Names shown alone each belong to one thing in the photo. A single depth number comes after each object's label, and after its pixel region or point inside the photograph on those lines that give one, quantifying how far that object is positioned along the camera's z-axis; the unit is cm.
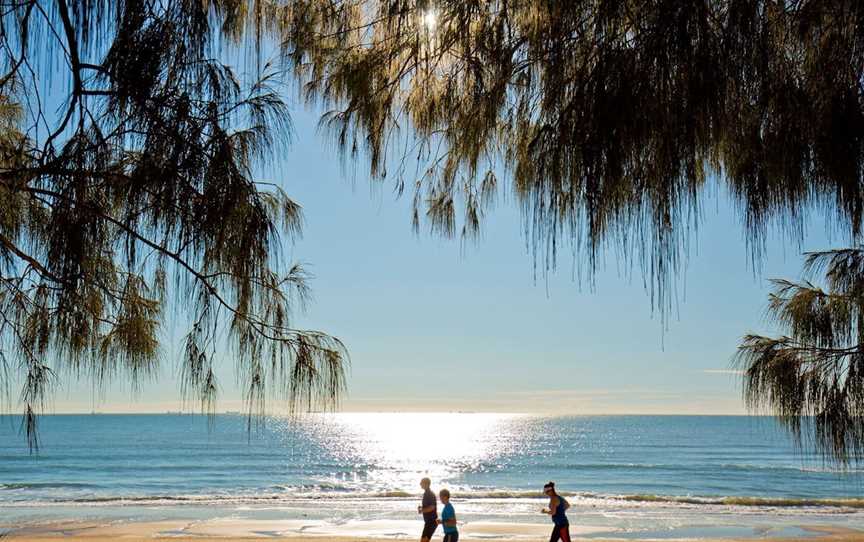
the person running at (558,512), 1245
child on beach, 1205
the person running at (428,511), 1298
